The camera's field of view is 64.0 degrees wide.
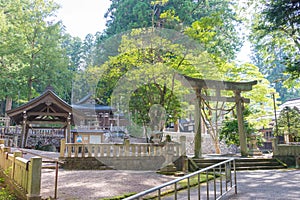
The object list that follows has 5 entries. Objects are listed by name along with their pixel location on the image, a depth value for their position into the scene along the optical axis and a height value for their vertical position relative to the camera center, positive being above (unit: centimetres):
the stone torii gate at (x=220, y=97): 903 +139
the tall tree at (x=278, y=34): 904 +441
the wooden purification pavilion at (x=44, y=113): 1153 +97
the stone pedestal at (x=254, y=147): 1237 -83
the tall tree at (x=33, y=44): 1761 +676
